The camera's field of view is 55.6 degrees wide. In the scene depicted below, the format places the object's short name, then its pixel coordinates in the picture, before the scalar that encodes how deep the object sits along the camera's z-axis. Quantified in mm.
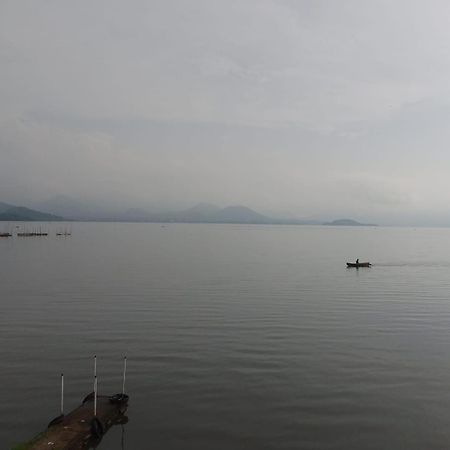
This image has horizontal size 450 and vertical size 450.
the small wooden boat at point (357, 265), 89069
